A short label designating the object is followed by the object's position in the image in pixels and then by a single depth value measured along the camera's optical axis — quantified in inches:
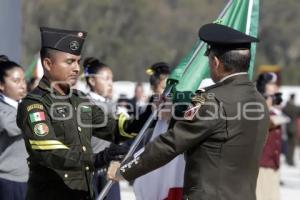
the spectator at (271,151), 682.8
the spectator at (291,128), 1569.9
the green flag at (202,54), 461.7
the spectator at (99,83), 560.1
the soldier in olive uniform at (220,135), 351.3
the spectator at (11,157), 503.5
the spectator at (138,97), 1058.8
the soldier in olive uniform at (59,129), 396.2
